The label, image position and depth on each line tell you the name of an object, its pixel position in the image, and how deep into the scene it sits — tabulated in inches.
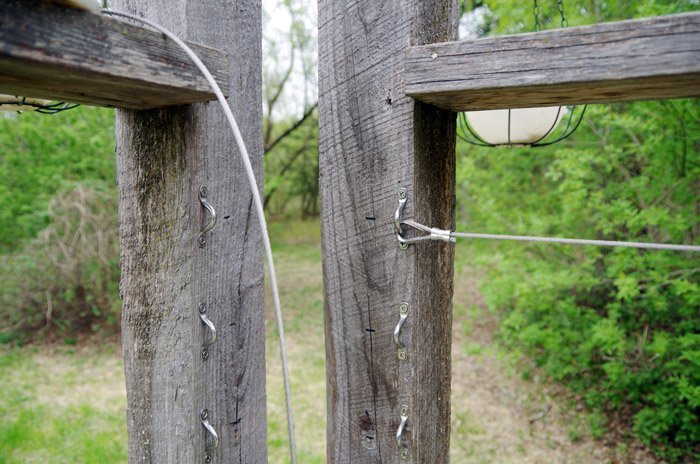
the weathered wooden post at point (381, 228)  41.9
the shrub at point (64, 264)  253.6
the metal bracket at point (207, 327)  46.9
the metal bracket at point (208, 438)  47.7
